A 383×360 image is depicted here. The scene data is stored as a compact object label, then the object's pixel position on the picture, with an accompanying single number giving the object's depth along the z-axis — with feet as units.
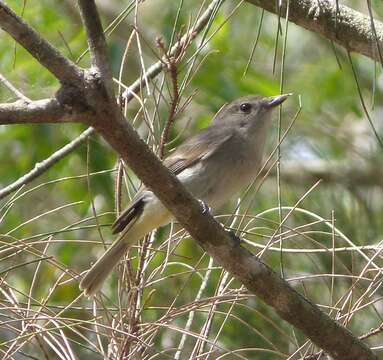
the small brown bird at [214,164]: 25.30
